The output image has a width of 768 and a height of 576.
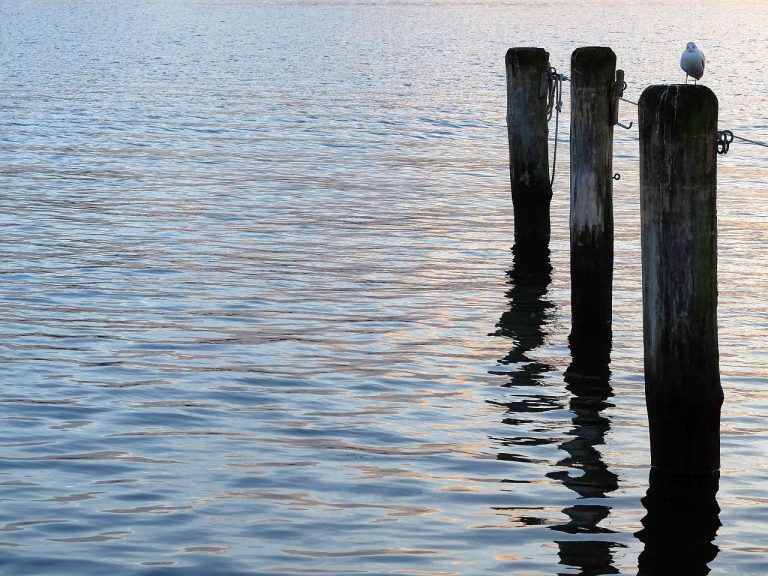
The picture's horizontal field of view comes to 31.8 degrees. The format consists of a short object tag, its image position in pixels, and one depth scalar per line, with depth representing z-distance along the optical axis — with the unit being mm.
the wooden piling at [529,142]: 14102
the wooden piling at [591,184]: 11320
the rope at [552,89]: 14094
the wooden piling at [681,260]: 7617
